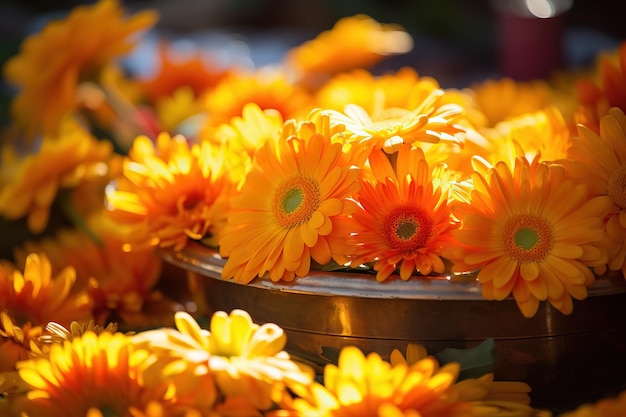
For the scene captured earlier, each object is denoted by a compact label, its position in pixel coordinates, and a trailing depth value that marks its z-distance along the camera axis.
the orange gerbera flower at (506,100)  1.94
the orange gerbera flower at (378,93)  1.79
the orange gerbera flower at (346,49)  2.09
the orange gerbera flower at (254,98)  1.92
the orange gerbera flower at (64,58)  1.91
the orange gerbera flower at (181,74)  2.23
